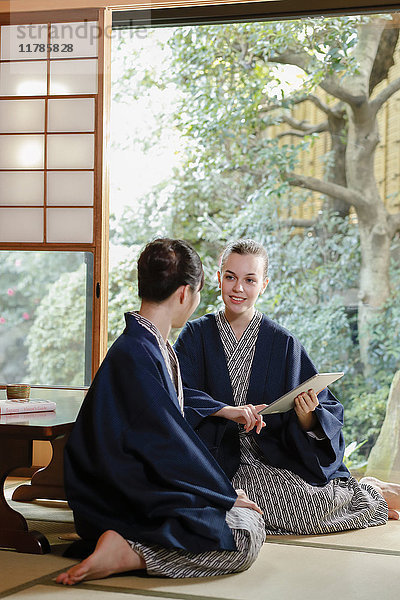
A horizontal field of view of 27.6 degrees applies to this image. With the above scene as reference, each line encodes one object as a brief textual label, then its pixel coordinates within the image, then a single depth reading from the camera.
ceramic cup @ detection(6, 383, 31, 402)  3.42
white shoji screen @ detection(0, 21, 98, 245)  4.88
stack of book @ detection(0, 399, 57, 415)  3.12
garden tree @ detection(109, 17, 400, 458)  6.13
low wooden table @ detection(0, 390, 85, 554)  2.87
